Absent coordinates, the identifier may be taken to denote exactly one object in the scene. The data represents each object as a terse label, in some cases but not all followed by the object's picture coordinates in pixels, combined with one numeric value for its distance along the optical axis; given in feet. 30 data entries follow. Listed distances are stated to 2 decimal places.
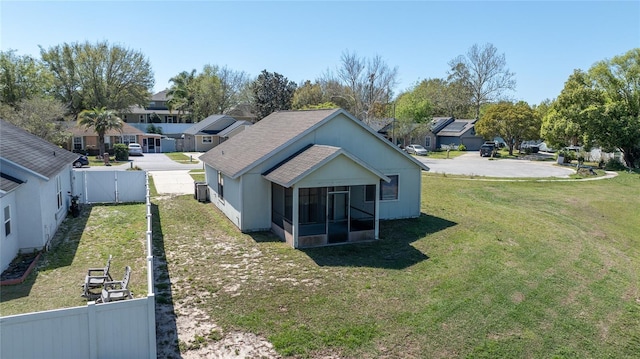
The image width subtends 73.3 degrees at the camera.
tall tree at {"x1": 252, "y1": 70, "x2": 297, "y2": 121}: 219.00
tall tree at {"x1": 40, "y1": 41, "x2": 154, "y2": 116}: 200.34
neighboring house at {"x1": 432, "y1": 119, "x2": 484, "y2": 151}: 222.89
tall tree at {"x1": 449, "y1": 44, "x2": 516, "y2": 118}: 262.47
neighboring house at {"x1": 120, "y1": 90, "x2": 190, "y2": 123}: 254.27
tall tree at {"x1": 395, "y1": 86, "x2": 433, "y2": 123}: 216.17
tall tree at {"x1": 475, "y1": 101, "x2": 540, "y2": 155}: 180.34
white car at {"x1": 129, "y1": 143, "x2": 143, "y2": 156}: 173.47
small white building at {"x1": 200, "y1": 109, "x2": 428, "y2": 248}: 50.98
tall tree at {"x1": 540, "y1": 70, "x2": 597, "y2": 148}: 144.46
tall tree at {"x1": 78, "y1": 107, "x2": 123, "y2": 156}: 151.43
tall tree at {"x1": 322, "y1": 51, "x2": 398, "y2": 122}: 208.11
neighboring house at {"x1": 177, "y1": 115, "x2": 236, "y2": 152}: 196.44
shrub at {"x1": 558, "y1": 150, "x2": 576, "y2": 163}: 159.17
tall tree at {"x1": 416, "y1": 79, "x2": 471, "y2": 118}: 288.92
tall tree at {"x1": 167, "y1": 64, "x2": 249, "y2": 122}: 258.98
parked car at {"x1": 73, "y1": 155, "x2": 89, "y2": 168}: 129.24
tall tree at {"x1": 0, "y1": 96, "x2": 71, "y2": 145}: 126.82
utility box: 77.56
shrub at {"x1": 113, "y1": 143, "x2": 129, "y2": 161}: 152.05
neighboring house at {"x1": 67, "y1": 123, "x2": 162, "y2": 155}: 168.04
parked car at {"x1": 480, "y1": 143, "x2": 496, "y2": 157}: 185.68
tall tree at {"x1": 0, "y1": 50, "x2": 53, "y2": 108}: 165.27
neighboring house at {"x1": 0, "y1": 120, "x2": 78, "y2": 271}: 42.52
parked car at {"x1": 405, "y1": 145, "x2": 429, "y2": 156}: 195.11
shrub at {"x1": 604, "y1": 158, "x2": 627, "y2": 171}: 140.75
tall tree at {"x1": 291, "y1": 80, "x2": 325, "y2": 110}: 250.37
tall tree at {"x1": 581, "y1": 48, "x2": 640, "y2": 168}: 133.90
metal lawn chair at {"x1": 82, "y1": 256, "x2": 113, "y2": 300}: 34.67
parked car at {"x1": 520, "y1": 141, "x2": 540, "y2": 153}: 203.21
